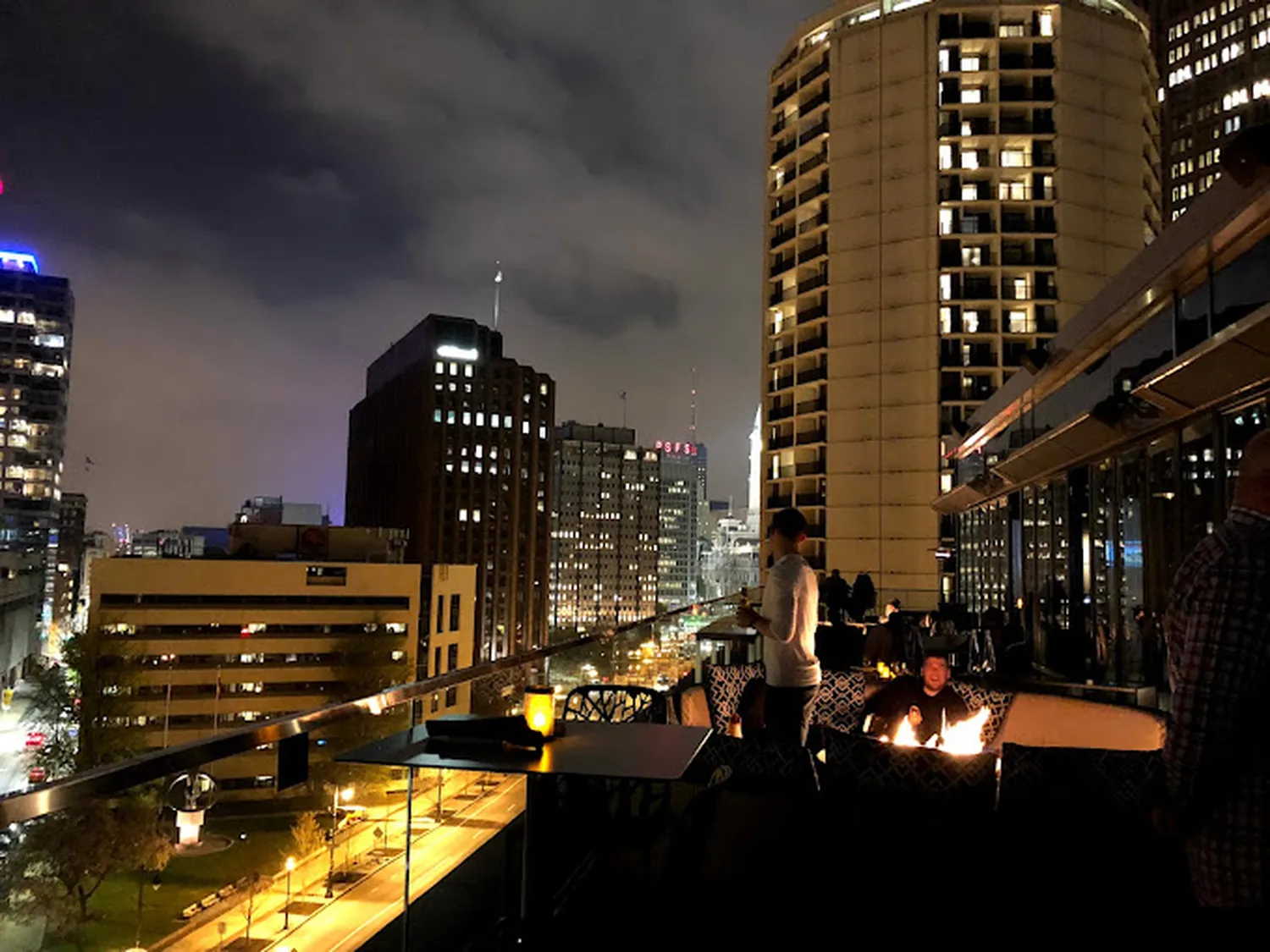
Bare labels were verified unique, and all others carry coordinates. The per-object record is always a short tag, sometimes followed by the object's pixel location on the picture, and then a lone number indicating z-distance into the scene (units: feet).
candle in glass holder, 10.75
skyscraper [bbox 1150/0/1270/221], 226.79
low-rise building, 131.13
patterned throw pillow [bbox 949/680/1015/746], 18.29
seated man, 16.87
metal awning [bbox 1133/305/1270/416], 18.03
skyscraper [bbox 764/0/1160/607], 125.80
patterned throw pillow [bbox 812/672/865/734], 19.49
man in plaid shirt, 6.77
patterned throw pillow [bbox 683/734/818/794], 10.98
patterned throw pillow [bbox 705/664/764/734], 20.11
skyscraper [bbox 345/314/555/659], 311.06
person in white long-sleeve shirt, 16.26
